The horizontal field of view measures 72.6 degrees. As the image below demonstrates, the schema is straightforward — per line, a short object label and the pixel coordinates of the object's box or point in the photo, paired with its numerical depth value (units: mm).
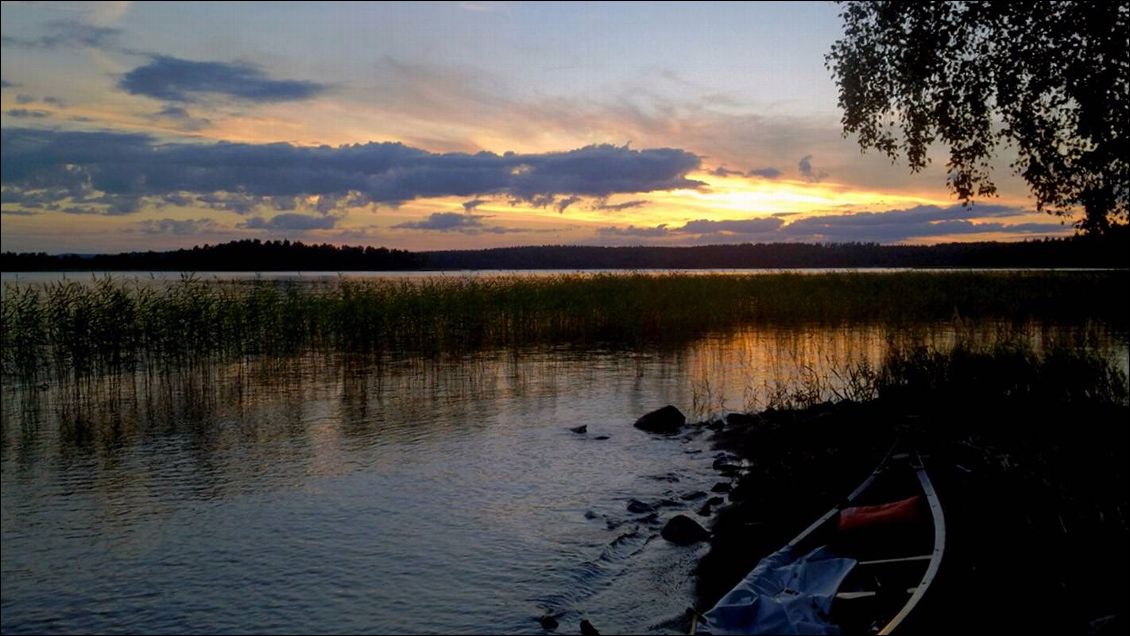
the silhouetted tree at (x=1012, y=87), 11211
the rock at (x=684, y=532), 9523
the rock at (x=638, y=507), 10766
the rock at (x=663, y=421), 15781
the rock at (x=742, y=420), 15688
